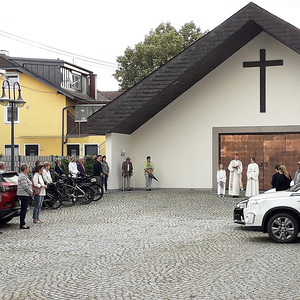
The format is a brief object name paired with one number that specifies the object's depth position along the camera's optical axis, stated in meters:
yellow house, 34.94
